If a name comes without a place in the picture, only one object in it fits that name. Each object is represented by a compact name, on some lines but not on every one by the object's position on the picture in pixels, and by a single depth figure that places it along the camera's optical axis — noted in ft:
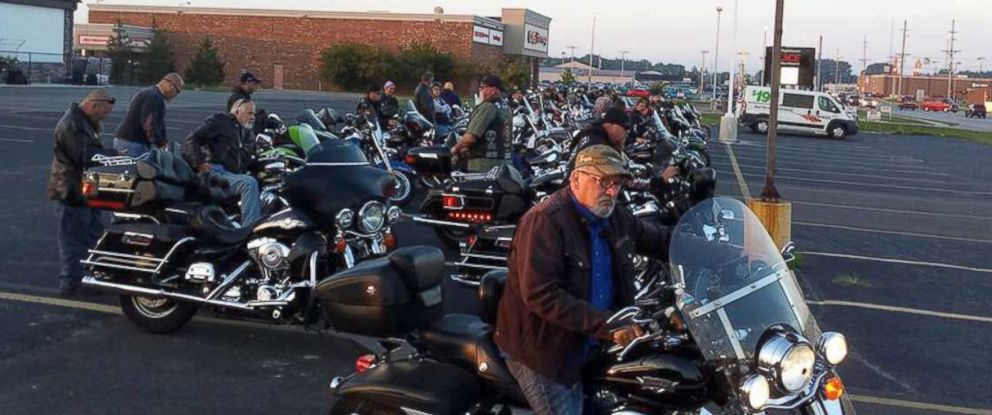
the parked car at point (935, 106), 367.25
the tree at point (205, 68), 243.40
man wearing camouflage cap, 13.19
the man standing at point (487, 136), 38.50
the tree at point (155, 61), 234.99
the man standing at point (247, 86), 45.55
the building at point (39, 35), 207.62
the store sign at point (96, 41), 283.79
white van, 145.38
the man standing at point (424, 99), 67.87
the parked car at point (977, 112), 318.65
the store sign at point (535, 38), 306.96
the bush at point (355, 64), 249.14
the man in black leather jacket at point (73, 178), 29.19
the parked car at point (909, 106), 380.37
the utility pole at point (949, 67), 505.58
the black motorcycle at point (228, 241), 23.70
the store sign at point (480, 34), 272.92
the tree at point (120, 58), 226.17
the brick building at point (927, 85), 570.09
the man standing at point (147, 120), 35.94
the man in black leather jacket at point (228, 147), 30.78
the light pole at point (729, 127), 123.54
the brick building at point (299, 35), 274.16
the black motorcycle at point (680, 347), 12.25
